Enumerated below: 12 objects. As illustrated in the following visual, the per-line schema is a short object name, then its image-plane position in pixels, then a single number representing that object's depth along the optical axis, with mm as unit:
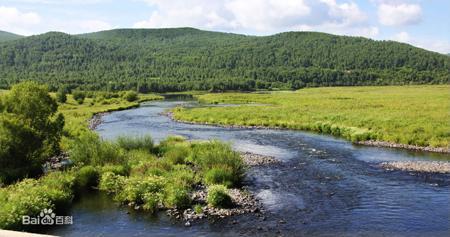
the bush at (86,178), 29928
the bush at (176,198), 25812
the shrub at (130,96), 123956
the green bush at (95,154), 33628
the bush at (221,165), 30750
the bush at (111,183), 28781
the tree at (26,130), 31297
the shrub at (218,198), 25873
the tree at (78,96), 110488
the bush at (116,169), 31469
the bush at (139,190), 26734
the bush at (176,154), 36591
